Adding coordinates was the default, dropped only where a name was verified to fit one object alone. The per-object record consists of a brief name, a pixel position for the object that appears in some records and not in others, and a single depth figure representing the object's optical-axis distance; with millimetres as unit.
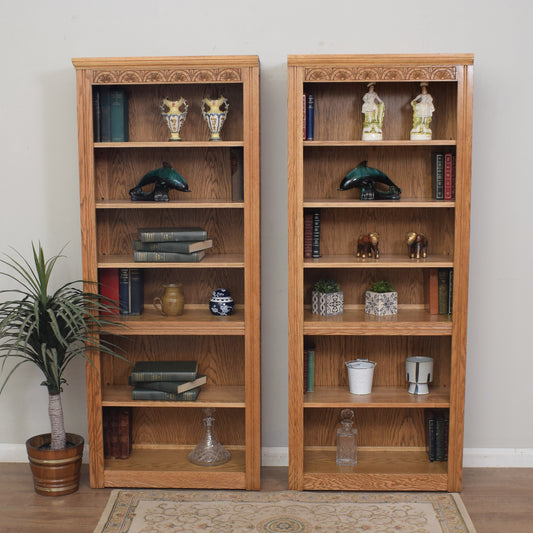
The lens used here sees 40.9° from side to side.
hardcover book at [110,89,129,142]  3400
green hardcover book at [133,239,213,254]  3326
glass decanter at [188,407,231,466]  3520
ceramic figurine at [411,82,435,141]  3321
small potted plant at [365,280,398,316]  3469
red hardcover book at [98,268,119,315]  3473
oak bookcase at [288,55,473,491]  3215
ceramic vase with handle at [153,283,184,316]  3461
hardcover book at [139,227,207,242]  3332
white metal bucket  3484
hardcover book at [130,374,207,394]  3402
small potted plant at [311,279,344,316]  3467
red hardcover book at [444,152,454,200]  3328
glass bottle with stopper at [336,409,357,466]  3533
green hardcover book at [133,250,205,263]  3334
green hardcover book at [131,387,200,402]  3416
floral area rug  3025
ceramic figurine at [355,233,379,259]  3430
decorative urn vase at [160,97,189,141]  3334
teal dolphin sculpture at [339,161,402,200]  3340
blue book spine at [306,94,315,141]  3316
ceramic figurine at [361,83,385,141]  3340
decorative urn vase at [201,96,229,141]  3318
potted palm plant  3195
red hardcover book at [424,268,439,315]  3479
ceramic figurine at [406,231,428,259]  3421
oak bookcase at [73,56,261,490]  3240
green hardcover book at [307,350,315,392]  3516
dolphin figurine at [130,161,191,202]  3328
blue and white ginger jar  3473
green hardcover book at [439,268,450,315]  3445
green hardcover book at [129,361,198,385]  3420
